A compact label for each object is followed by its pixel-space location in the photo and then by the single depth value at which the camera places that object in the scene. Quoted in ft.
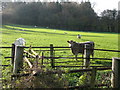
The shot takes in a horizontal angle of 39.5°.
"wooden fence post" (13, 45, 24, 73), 17.51
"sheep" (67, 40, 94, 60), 34.34
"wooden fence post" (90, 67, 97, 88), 12.52
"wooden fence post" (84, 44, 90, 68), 24.55
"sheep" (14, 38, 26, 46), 49.16
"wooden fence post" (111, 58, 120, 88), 13.07
